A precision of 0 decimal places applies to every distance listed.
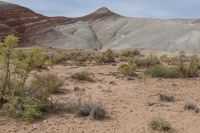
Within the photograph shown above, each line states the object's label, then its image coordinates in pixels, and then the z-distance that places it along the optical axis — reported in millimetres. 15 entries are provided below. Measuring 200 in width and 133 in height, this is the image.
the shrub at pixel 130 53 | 16020
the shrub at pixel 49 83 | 5668
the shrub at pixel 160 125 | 4798
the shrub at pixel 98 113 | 5200
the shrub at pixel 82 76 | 8298
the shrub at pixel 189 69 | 9471
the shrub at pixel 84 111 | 5286
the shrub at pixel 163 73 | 9167
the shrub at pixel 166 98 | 6379
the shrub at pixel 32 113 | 5036
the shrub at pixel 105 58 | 12820
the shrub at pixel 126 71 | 9102
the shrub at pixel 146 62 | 11498
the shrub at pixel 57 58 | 12317
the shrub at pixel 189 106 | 5812
